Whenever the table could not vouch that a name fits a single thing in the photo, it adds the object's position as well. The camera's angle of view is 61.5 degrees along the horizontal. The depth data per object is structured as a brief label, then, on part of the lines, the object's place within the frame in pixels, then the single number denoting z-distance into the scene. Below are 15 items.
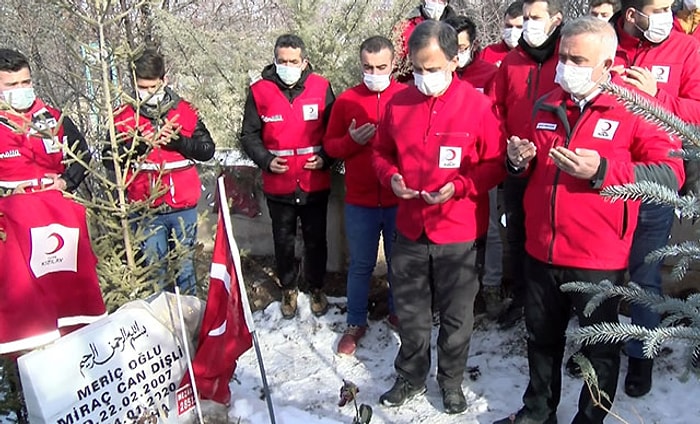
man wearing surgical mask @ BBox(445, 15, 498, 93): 4.45
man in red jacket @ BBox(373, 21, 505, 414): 3.37
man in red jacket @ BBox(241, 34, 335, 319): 4.56
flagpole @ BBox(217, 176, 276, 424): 2.89
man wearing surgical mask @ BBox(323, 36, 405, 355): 4.12
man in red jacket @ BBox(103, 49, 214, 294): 4.10
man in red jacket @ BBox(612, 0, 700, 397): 3.27
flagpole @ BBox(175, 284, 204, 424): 2.92
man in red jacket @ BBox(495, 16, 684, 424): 2.72
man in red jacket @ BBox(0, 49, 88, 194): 3.73
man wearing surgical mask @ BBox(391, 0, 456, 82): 5.09
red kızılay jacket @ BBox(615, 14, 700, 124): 3.29
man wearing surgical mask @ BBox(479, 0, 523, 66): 4.66
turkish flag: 3.03
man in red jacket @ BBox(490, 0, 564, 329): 3.81
